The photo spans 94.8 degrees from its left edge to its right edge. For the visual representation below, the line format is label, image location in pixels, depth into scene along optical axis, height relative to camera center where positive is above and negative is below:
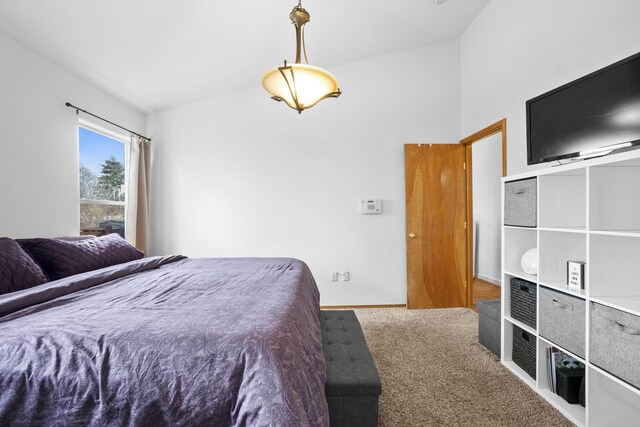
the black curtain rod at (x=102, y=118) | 2.75 +1.01
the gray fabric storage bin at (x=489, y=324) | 2.38 -0.94
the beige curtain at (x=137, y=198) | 3.58 +0.20
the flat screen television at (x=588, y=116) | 1.50 +0.57
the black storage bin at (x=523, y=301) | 2.00 -0.63
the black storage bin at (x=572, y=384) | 1.74 -1.01
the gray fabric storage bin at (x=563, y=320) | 1.61 -0.63
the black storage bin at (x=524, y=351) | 2.01 -0.98
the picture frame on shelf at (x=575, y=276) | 1.69 -0.37
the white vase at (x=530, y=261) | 2.04 -0.34
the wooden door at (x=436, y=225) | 3.63 -0.15
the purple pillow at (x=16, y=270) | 1.64 -0.32
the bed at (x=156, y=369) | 0.91 -0.50
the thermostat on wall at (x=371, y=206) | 3.69 +0.09
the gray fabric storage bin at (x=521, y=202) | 1.95 +0.08
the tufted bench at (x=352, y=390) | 1.39 -0.83
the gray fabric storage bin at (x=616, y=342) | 1.30 -0.61
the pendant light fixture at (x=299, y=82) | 1.77 +0.84
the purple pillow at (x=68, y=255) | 1.98 -0.29
